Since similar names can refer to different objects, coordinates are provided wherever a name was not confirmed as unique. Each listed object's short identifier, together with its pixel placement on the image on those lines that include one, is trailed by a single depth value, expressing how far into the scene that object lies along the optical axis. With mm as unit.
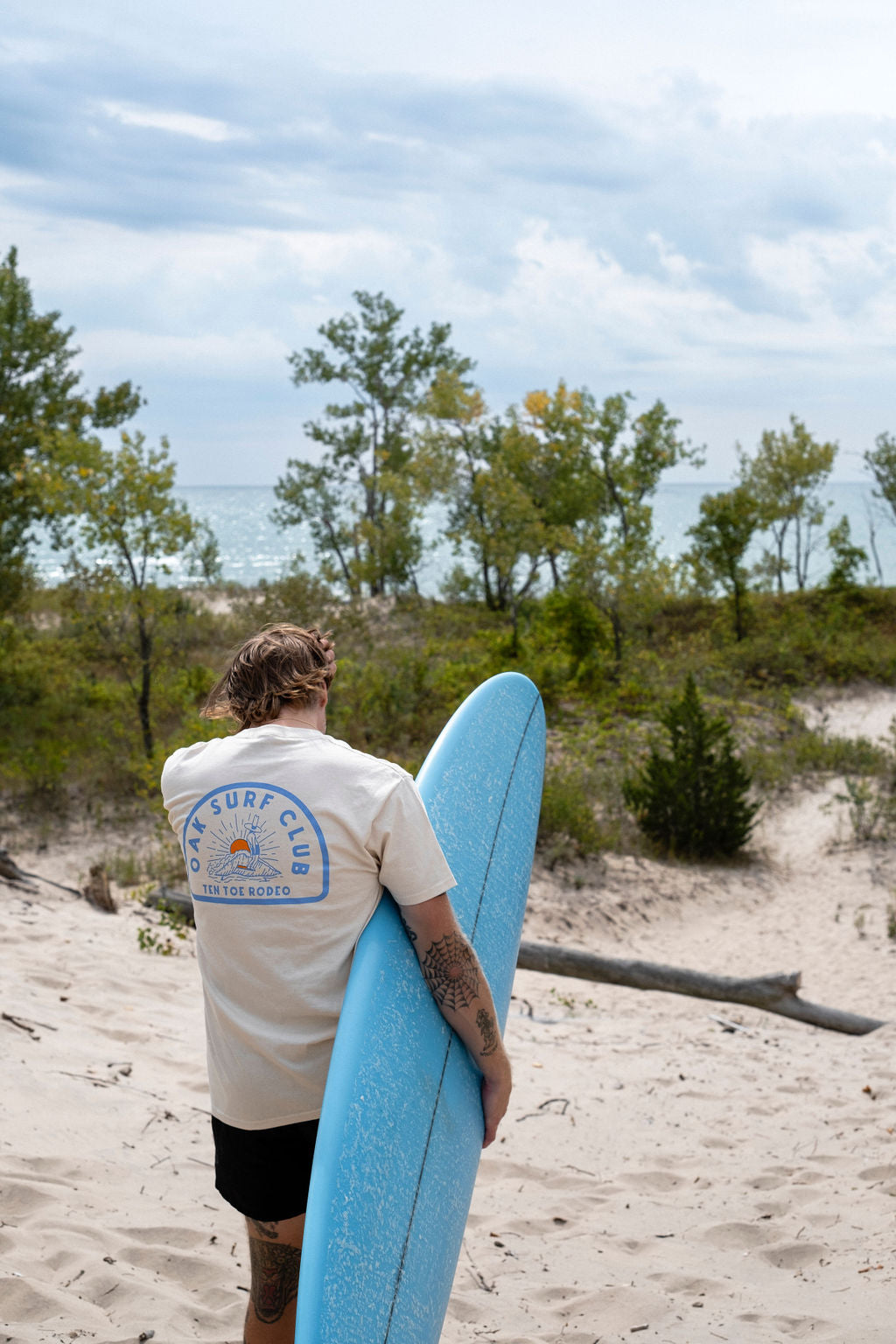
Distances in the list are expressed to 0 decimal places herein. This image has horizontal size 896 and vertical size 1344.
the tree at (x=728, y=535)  17453
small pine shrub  9711
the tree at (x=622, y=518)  15766
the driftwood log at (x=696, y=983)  6324
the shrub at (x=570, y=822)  9227
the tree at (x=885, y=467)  20734
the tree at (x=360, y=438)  28688
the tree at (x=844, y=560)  20094
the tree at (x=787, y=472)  21641
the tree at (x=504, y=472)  18625
